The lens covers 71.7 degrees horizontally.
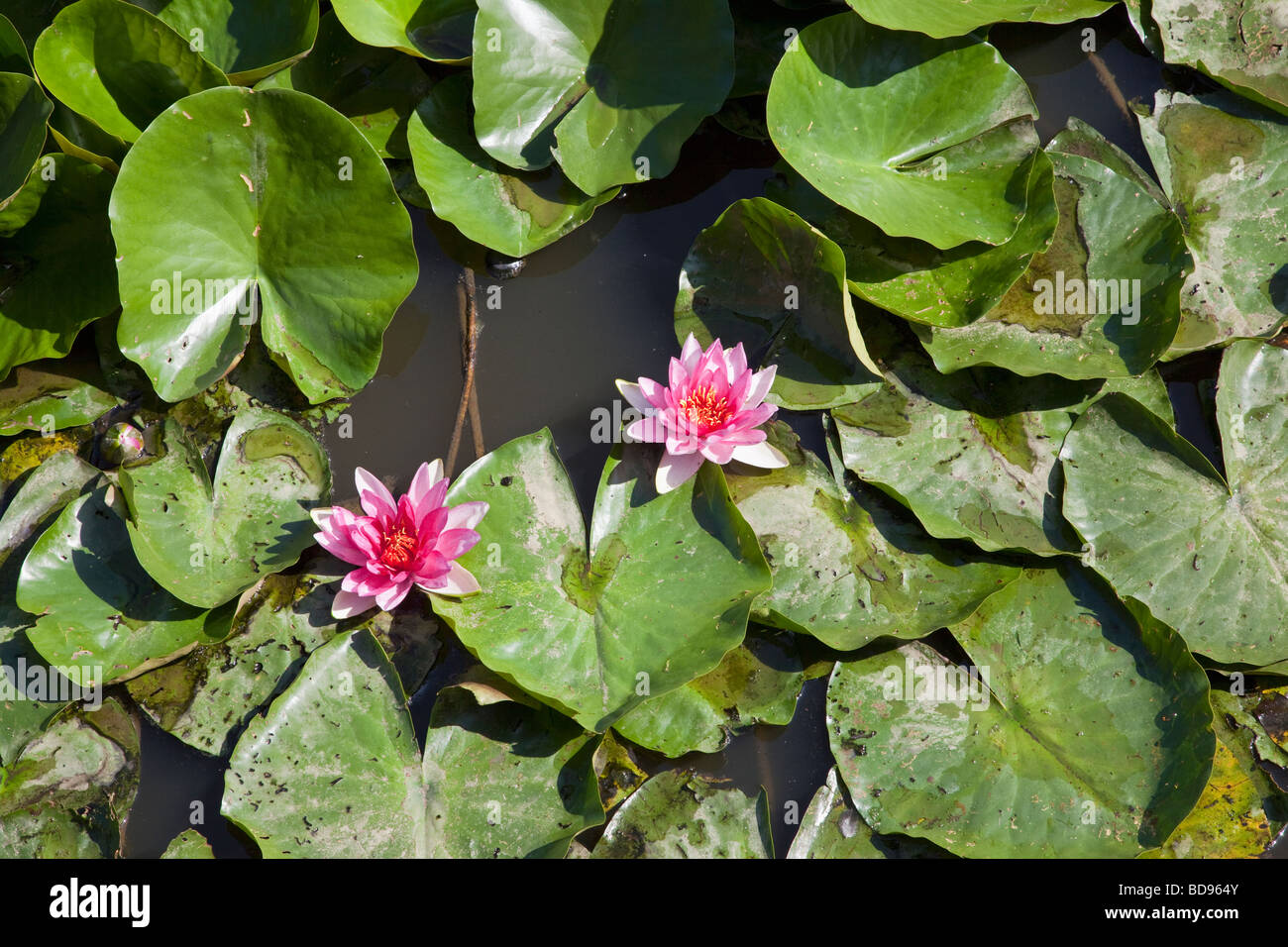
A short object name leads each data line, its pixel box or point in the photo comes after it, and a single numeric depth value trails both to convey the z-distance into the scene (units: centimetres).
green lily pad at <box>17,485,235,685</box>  314
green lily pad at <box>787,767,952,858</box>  310
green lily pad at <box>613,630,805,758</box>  317
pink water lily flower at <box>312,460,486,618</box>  312
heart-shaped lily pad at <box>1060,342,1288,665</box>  320
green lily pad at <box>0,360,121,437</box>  354
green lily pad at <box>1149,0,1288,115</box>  375
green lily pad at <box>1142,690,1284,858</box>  309
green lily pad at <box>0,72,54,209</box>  321
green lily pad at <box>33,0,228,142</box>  332
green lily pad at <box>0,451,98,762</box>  322
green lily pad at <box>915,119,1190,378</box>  333
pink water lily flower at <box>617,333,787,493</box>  323
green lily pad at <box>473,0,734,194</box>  353
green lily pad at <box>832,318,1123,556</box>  326
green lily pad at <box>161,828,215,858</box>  316
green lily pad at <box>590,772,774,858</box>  308
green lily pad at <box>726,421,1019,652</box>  316
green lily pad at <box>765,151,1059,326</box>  332
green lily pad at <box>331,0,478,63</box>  353
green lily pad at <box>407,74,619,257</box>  359
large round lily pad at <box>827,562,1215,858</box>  300
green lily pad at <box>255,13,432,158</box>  372
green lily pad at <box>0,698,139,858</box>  316
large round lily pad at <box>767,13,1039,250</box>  336
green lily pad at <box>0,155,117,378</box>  348
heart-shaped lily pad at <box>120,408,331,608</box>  318
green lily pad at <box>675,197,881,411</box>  335
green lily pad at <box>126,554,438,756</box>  323
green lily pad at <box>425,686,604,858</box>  304
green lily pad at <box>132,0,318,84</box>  355
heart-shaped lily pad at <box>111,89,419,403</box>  324
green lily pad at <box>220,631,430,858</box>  304
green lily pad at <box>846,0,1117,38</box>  338
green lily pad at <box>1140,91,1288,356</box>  349
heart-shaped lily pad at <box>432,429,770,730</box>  302
